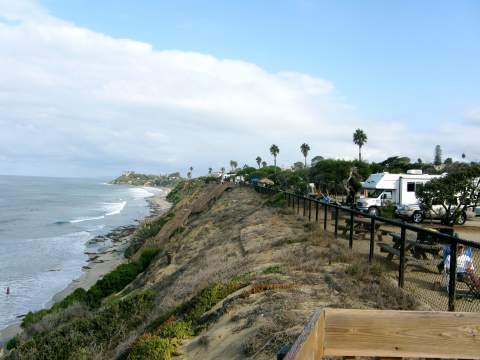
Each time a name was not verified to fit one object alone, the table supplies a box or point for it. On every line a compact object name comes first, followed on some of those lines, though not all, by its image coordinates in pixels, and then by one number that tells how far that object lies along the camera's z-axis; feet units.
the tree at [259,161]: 487.61
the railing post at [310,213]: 59.69
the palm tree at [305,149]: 366.84
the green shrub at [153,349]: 21.76
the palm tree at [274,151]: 370.73
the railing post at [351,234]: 37.81
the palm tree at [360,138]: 273.75
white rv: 96.07
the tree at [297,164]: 446.60
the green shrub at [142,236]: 117.11
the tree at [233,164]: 572.51
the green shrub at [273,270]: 31.52
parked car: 84.18
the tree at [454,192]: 78.23
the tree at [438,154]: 461.41
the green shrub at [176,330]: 24.03
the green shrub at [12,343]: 49.95
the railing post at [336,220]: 43.56
